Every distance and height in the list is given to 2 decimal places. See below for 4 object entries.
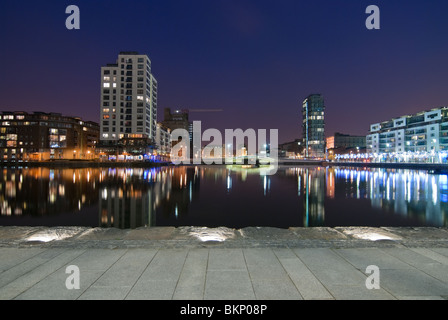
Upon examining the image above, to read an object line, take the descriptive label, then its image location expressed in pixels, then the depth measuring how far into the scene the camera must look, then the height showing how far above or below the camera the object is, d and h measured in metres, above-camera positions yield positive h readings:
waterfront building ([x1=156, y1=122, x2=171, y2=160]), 181.66 +7.59
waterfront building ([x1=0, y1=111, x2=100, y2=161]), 168.12 +13.16
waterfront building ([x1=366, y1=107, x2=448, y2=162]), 156.05 +11.92
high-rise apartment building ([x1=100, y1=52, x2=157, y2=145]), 142.36 +29.79
